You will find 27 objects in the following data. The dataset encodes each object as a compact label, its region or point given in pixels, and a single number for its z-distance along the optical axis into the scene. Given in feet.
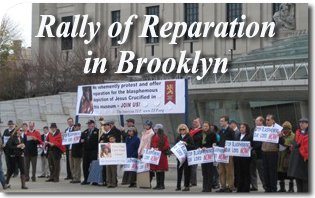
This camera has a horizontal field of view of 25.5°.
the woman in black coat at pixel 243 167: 57.11
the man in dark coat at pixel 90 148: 68.90
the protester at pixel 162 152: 62.08
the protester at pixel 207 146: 58.19
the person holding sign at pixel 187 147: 59.77
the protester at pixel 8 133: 66.42
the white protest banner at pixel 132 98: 68.08
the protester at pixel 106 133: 65.21
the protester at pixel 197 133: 59.77
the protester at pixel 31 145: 76.69
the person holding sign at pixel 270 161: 56.54
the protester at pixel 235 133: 57.78
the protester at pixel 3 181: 61.26
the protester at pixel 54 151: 71.92
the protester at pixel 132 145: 65.31
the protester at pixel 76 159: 70.85
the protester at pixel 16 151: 63.16
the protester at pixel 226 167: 58.34
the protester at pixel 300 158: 51.60
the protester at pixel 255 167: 59.41
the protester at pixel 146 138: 63.36
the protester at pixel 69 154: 72.13
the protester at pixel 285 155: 57.21
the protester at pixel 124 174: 66.89
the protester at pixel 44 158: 77.71
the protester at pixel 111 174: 64.24
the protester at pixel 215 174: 62.48
